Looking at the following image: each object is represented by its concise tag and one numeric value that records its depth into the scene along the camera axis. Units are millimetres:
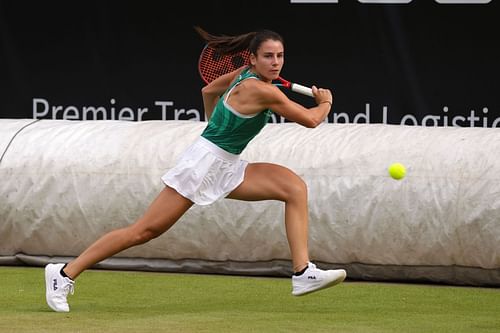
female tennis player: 13977
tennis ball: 15750
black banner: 20891
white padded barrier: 17125
